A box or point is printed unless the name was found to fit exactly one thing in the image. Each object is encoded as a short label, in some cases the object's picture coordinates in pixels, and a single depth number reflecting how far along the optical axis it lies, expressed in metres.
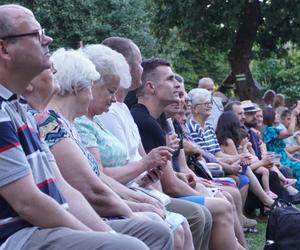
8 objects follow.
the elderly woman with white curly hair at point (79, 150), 3.36
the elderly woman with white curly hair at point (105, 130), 4.10
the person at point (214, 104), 9.53
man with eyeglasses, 2.66
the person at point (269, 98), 15.26
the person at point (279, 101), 14.22
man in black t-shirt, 5.04
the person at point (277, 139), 10.08
